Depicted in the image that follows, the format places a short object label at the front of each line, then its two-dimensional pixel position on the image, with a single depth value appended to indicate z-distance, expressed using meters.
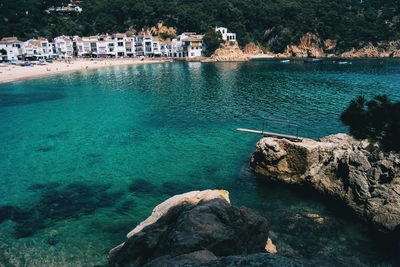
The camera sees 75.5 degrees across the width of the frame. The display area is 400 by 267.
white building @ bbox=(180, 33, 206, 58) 136.50
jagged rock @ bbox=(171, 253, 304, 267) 4.63
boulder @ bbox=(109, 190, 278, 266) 6.71
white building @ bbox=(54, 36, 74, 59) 127.38
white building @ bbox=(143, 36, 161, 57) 135.62
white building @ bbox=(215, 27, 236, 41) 140.26
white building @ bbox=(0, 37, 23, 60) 113.06
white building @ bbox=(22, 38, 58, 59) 116.24
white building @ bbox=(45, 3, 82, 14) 160.89
